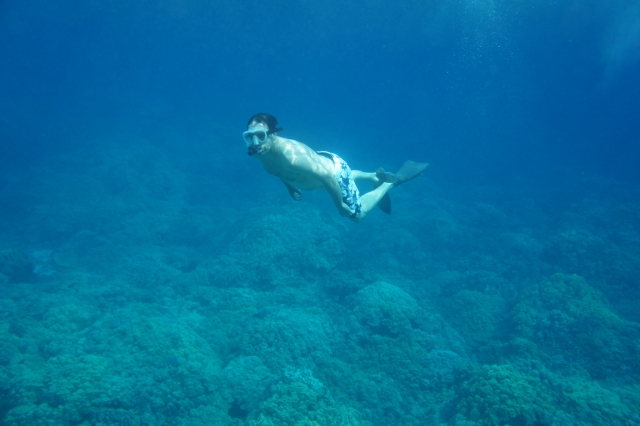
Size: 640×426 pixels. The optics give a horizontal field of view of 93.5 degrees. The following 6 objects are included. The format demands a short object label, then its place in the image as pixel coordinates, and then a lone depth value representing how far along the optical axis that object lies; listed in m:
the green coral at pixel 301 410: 4.79
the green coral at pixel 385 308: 7.48
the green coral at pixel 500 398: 4.84
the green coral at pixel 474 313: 8.66
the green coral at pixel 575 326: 6.80
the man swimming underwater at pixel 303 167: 3.45
